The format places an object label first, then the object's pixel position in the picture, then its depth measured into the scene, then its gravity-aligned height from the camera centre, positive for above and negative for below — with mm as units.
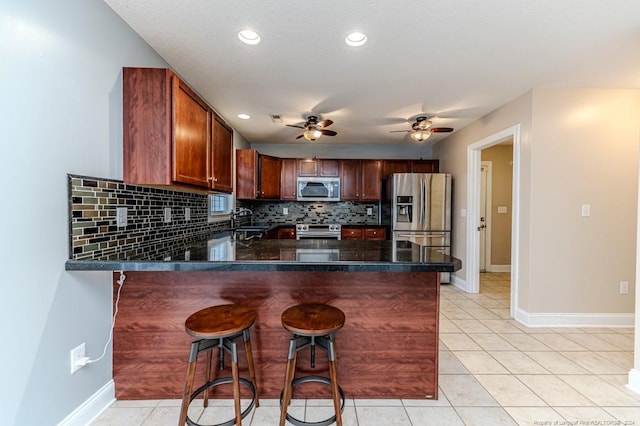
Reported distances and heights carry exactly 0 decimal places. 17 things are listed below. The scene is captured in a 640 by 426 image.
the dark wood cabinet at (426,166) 4922 +748
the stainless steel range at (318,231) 4828 -368
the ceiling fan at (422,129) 3495 +993
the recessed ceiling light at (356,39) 1887 +1152
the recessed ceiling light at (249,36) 1877 +1156
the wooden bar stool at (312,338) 1357 -648
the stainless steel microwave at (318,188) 4980 +369
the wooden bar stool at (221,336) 1332 -617
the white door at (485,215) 5223 -97
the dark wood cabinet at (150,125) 1702 +496
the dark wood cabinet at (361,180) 5016 +514
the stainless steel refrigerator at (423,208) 4332 +23
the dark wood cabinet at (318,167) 4988 +734
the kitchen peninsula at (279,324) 1691 -677
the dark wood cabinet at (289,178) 4988 +540
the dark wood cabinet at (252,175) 4195 +516
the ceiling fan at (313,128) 3428 +981
